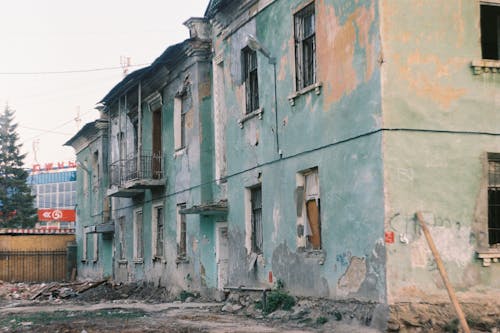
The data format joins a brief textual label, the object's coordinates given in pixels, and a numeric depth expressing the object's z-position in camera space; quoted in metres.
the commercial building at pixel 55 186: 85.07
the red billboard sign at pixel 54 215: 57.72
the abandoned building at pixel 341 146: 12.22
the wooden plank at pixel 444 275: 11.05
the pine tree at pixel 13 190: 56.38
